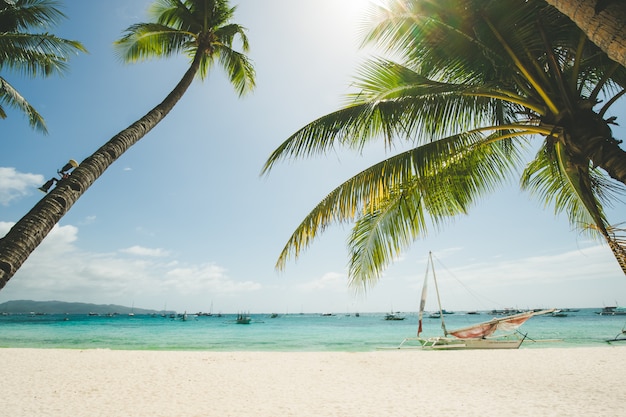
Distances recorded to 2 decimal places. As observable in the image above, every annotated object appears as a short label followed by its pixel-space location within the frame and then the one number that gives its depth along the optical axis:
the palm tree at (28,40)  6.95
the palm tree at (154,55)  2.43
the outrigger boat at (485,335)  14.70
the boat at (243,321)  59.78
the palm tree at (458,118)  3.19
